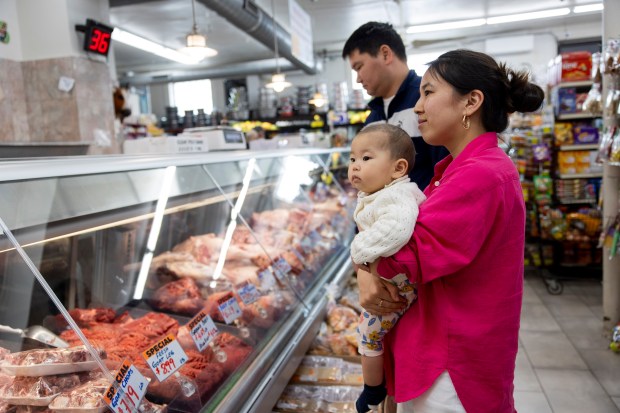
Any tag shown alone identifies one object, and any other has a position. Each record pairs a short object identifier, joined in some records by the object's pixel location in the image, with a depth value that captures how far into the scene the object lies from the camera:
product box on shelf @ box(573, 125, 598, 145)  5.86
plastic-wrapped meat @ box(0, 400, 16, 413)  1.21
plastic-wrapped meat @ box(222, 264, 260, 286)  2.55
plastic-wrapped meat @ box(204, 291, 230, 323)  2.18
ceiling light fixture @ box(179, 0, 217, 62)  6.18
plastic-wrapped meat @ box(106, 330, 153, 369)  1.66
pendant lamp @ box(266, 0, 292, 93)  8.66
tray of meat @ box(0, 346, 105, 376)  1.34
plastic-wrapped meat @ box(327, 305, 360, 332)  3.01
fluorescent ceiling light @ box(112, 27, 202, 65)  10.67
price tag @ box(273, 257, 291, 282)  2.83
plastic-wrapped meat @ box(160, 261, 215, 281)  2.46
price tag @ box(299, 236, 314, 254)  3.45
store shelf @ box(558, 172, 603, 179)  5.83
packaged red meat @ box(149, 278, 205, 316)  2.21
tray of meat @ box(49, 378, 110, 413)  1.27
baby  1.14
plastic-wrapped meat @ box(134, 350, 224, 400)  1.58
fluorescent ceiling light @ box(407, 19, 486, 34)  11.77
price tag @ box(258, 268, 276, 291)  2.61
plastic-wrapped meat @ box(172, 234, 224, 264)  2.71
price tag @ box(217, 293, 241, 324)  2.14
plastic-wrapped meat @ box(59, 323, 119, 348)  1.66
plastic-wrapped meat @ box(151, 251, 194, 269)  2.52
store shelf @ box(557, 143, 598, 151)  5.83
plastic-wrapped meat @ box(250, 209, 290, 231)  3.44
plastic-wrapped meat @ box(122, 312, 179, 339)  1.94
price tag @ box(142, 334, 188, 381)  1.55
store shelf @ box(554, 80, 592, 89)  5.82
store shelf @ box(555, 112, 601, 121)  5.83
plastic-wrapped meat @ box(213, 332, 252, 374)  1.95
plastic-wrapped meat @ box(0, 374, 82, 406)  1.26
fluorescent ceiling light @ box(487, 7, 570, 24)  11.23
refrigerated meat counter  1.42
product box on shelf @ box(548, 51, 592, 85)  5.82
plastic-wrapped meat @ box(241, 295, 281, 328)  2.30
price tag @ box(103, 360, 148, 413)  1.32
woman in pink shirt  1.11
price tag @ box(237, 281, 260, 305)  2.36
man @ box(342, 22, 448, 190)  2.23
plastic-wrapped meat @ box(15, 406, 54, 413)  1.25
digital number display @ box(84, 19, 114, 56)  6.25
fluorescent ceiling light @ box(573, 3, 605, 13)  10.78
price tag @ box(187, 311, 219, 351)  1.88
